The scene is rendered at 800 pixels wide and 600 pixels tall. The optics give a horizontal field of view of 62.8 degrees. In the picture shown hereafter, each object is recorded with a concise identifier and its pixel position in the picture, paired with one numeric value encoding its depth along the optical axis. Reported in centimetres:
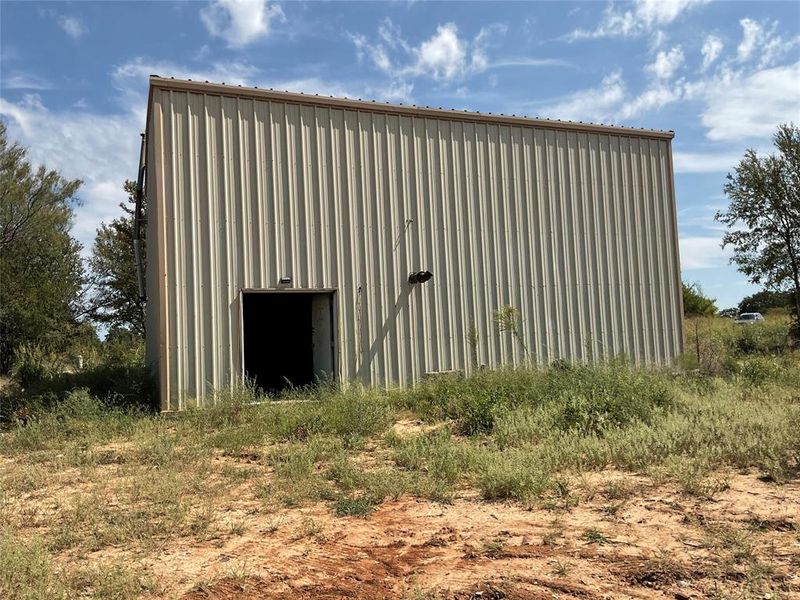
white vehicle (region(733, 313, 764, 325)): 3801
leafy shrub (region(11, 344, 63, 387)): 1464
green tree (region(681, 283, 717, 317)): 3662
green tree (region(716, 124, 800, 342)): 2242
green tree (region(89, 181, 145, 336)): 2597
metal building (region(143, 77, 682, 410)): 1103
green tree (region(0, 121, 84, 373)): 2309
